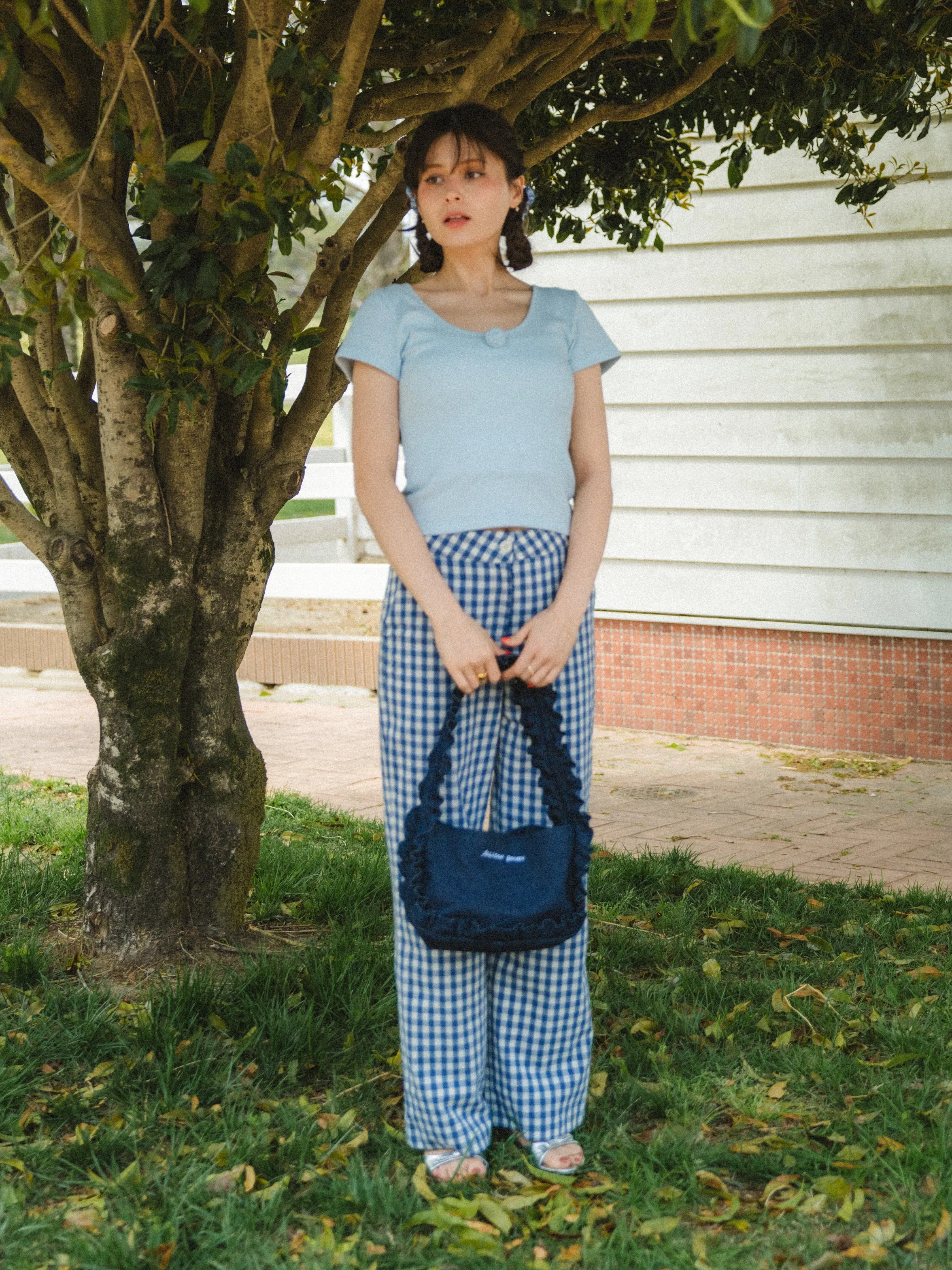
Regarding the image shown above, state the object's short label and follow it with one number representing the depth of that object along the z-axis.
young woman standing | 2.63
